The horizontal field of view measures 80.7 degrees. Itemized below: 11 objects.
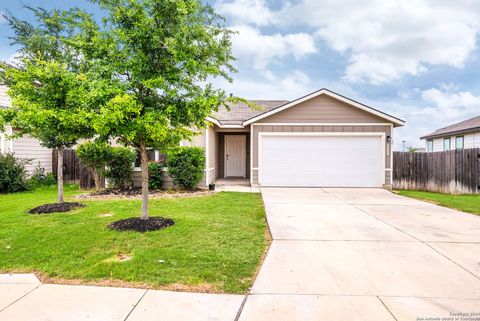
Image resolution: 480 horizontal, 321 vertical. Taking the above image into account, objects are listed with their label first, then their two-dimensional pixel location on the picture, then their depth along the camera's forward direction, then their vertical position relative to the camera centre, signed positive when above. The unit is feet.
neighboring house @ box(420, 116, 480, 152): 56.39 +4.80
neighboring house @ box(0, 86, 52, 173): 39.88 +1.66
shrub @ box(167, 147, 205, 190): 35.06 -0.84
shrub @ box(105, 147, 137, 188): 34.65 -0.78
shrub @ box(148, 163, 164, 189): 36.04 -1.96
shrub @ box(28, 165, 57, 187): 40.87 -2.57
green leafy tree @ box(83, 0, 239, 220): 16.02 +5.90
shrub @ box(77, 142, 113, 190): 33.12 +0.48
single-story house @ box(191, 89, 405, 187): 39.37 +2.03
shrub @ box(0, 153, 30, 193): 34.01 -1.72
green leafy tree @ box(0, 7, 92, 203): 16.35 +3.90
